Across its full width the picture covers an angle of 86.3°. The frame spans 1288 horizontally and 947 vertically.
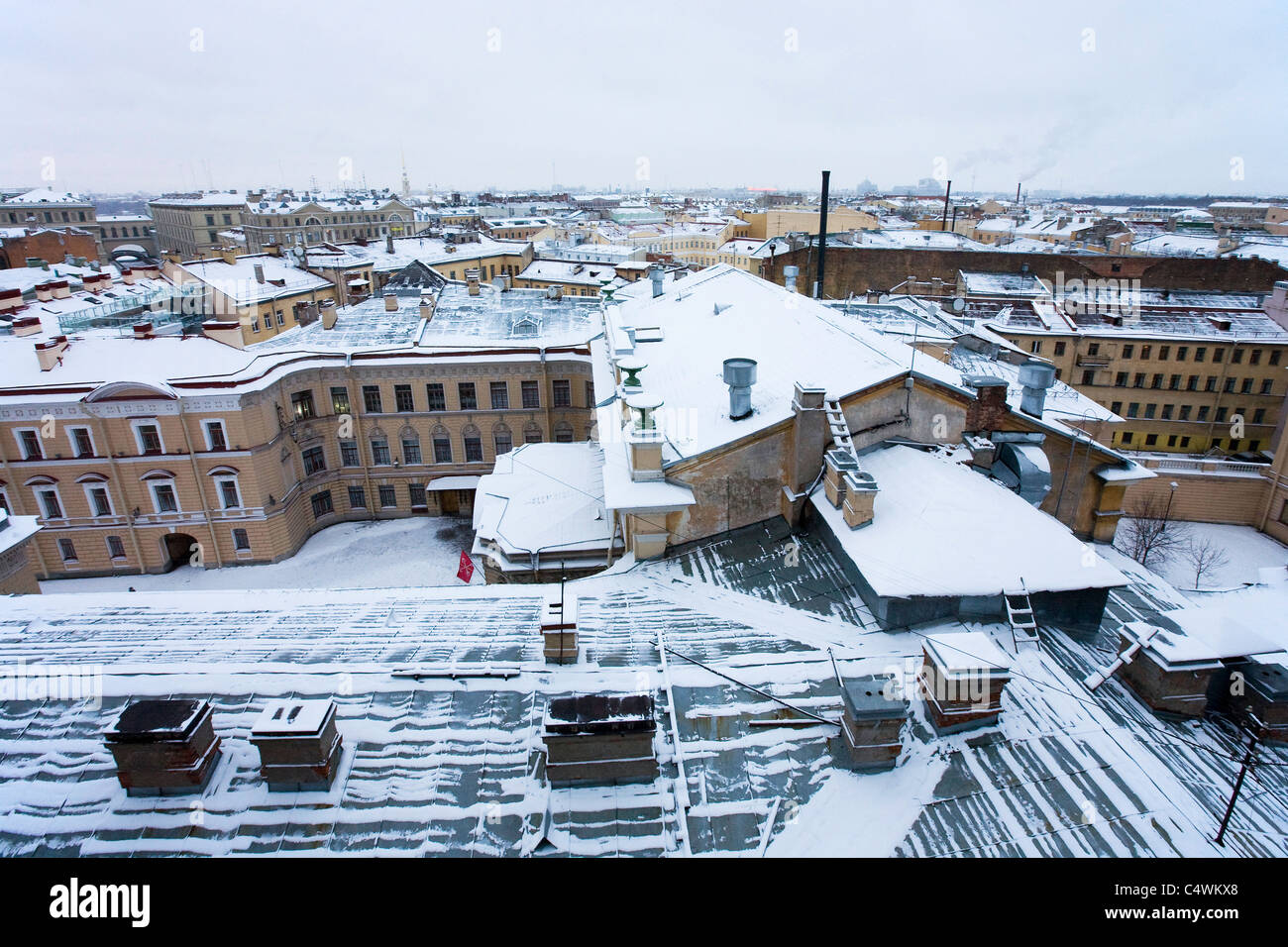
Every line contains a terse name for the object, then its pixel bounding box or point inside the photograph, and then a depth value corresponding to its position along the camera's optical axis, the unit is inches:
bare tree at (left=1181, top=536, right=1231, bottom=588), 1181.7
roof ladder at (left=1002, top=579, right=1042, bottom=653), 465.8
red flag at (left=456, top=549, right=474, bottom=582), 875.4
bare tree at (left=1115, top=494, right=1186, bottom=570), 1200.8
